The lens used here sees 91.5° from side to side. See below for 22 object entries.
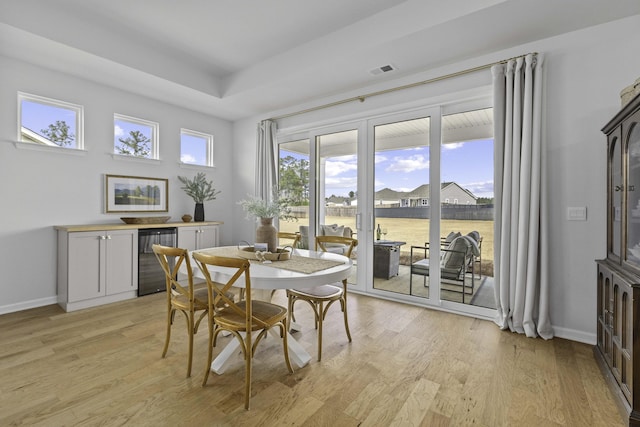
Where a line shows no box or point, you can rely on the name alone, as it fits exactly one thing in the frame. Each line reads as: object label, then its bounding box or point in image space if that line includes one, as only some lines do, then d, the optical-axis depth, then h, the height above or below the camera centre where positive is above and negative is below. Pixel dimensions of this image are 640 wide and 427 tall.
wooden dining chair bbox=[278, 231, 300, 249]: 3.28 -0.26
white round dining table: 1.87 -0.41
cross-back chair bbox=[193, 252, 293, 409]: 1.76 -0.65
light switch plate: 2.62 +0.01
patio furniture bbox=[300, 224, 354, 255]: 4.18 -0.27
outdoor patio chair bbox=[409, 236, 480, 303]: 3.34 -0.53
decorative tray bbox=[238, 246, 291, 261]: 2.43 -0.34
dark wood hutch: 1.63 -0.35
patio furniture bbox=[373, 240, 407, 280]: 3.85 -0.57
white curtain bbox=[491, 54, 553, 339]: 2.69 +0.13
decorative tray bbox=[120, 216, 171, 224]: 3.92 -0.11
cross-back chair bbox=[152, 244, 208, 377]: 2.04 -0.63
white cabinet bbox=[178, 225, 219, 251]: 4.30 -0.35
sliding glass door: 3.32 +0.19
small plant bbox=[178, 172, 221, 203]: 4.71 +0.38
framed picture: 3.98 +0.24
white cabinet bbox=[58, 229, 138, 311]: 3.34 -0.63
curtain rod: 2.98 +1.42
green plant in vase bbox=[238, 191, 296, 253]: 2.66 -0.06
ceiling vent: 3.27 +1.55
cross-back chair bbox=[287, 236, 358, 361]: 2.34 -0.66
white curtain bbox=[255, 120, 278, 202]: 4.78 +0.80
